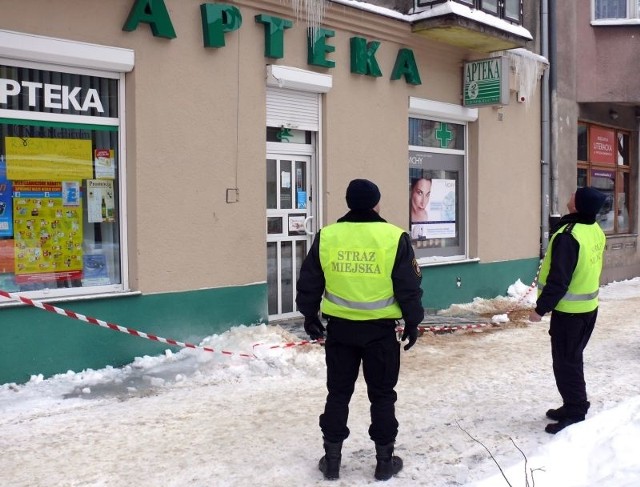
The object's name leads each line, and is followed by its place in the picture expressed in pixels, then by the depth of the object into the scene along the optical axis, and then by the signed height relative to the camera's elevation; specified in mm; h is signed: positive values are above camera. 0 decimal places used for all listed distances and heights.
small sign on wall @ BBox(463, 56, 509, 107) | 11234 +2092
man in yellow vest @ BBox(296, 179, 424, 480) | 4516 -535
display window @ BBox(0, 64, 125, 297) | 6867 +403
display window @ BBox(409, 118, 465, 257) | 11219 +499
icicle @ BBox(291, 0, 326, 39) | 8905 +2536
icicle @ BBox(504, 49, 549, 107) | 12430 +2564
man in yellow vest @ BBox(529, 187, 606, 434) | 5395 -588
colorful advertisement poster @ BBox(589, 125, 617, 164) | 15297 +1502
